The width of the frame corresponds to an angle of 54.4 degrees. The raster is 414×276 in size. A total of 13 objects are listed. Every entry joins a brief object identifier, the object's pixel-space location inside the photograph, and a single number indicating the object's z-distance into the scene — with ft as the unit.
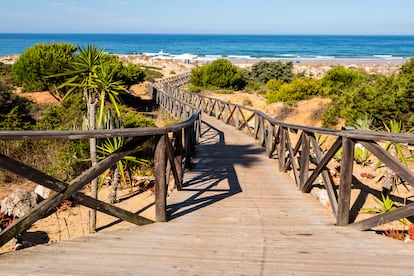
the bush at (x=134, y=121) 35.60
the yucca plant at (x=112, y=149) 21.77
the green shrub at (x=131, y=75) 80.05
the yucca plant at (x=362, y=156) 28.37
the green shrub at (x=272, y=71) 107.55
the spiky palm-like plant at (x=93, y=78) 18.69
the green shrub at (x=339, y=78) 76.19
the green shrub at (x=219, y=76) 96.02
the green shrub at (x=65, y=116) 36.96
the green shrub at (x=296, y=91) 69.67
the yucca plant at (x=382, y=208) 18.15
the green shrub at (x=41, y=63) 64.85
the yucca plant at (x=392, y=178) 20.67
